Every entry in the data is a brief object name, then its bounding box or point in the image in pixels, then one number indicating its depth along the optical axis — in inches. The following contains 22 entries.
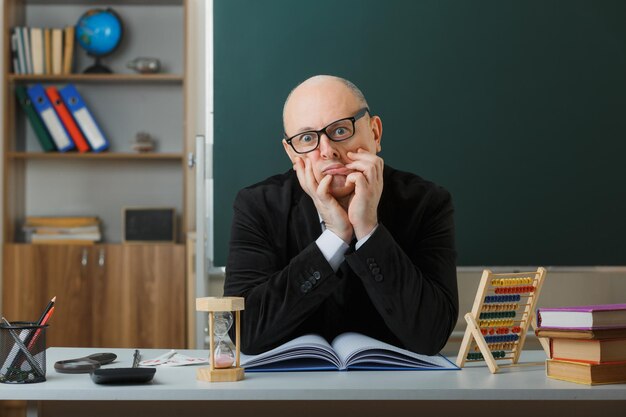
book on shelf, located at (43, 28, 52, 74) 168.6
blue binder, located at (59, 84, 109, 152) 167.9
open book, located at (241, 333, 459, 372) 56.5
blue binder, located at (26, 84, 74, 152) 167.8
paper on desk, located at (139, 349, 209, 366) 59.9
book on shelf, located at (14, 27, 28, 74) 166.9
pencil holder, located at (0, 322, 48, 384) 51.9
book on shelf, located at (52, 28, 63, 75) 168.6
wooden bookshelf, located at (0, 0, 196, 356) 161.9
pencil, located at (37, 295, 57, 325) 55.7
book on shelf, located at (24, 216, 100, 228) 167.3
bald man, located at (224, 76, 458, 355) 64.0
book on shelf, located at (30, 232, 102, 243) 166.2
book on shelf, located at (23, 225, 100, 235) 166.7
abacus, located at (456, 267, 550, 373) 58.9
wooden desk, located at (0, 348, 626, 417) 48.5
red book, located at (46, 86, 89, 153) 168.4
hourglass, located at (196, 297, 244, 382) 51.7
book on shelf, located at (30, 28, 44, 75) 167.8
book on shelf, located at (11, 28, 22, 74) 167.5
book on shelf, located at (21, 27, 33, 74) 167.1
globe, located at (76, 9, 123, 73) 170.4
